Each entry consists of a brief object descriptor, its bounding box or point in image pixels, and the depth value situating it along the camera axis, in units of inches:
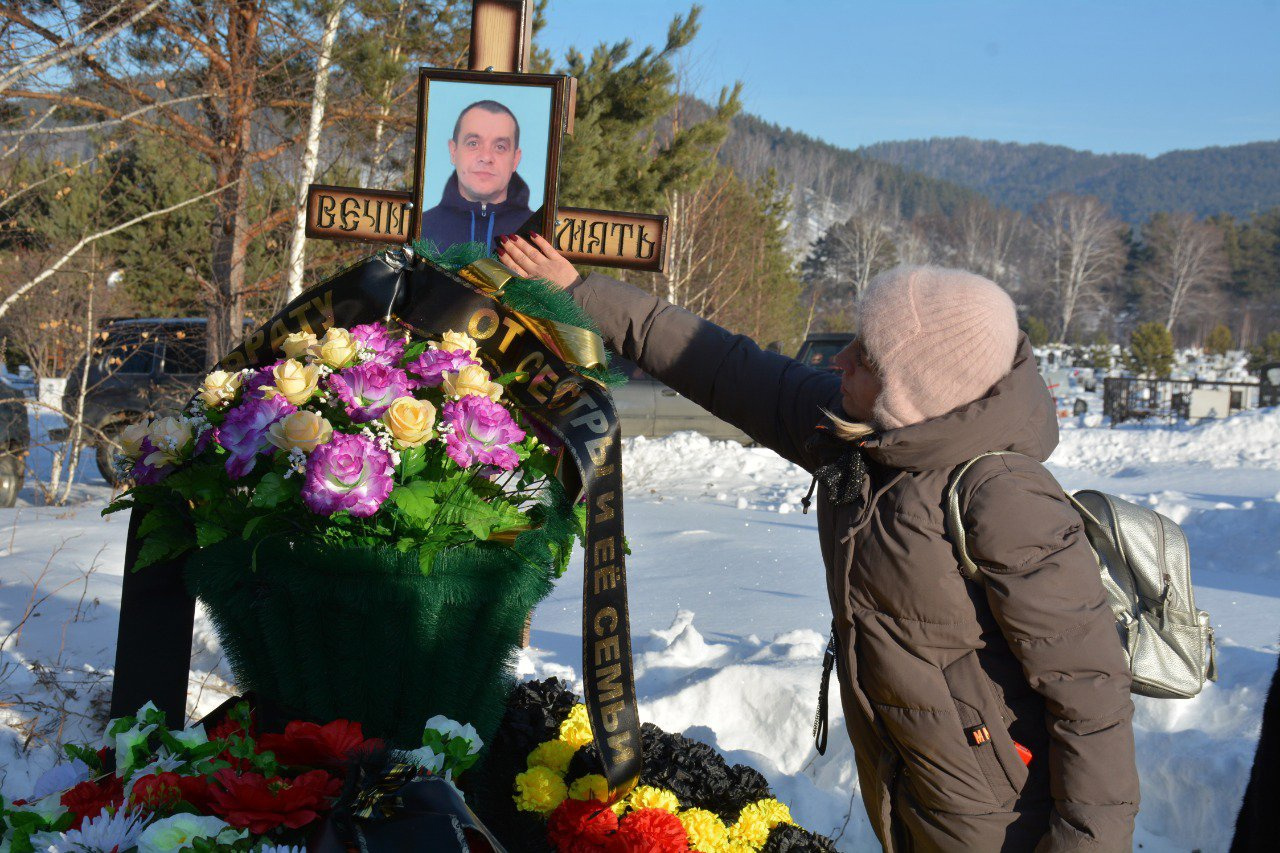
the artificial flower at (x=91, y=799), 56.6
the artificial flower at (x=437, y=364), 75.5
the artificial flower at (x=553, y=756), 89.0
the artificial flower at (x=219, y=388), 75.5
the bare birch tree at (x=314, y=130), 302.2
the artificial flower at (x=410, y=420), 68.0
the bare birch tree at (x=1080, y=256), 2568.9
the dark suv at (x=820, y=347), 515.2
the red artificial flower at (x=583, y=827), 76.6
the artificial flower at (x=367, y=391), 71.1
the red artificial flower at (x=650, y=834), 74.4
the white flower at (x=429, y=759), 59.6
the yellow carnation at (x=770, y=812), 86.9
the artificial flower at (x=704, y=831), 81.4
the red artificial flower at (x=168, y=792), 55.0
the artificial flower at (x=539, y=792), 83.4
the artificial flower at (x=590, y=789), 82.9
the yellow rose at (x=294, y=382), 70.7
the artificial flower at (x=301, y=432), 67.5
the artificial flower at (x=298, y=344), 77.6
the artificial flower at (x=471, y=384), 72.9
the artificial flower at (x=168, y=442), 73.2
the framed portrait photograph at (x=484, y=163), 121.6
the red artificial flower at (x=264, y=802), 51.7
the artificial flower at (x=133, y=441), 75.0
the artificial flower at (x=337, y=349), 74.0
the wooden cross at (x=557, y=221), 125.6
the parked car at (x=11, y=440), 316.2
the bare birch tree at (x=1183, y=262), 2556.6
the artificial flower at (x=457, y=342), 77.5
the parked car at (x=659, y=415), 513.0
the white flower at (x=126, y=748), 61.6
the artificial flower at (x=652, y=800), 82.4
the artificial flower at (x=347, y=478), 64.7
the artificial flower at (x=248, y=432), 69.7
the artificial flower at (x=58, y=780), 63.8
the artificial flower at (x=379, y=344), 77.4
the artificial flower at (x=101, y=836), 50.9
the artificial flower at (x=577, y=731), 91.4
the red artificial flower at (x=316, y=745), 60.9
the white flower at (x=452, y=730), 64.7
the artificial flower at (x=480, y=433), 69.7
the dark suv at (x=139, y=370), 370.6
